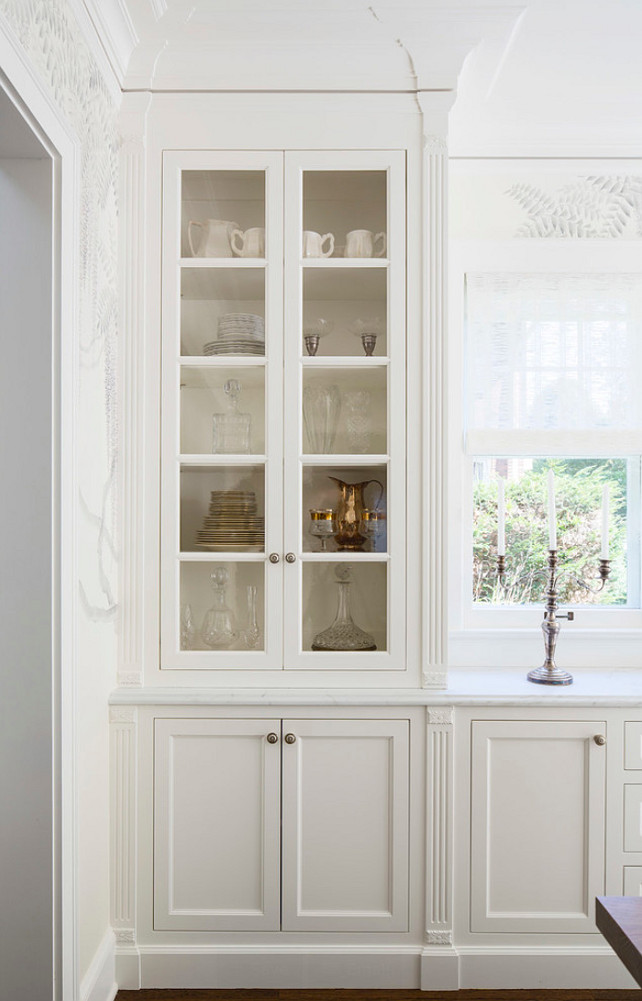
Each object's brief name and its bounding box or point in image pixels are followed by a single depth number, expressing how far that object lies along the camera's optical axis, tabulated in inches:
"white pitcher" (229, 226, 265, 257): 87.0
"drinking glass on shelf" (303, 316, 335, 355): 86.9
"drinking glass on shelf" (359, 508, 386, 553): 87.0
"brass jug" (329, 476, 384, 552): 87.0
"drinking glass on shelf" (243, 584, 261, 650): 86.8
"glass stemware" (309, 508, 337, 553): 87.0
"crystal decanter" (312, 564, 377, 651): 86.7
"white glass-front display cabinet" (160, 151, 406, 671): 86.3
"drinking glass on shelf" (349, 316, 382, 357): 87.1
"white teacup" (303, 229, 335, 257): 87.2
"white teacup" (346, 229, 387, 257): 87.3
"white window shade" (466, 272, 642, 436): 106.0
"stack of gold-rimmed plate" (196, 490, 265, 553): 86.7
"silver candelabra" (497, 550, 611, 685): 93.1
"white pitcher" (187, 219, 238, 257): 87.1
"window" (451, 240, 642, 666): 105.7
